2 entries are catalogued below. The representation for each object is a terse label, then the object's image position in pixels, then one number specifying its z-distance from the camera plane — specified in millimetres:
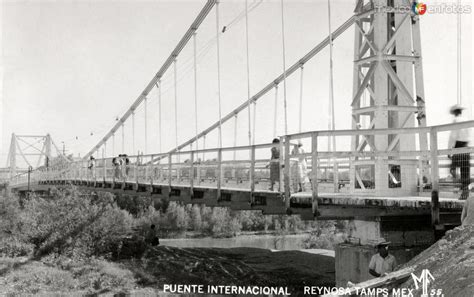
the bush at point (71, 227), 26391
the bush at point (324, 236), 42812
